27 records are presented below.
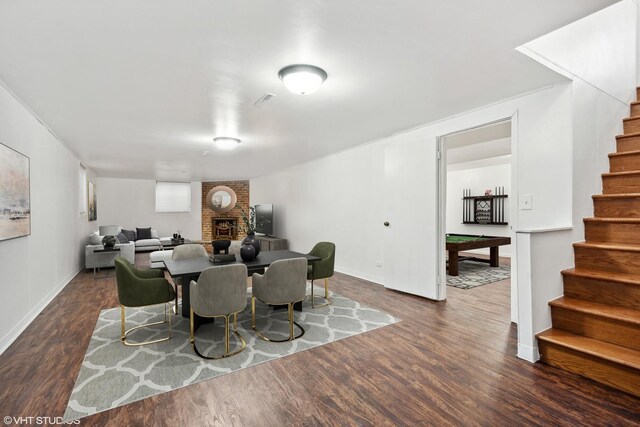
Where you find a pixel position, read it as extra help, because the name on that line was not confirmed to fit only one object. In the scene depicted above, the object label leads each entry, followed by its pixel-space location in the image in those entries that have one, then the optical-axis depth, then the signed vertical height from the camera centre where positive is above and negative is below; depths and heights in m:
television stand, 8.02 -0.82
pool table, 5.74 -0.66
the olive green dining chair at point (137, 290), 2.88 -0.73
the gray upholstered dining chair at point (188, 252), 4.07 -0.51
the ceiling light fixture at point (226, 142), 4.98 +1.15
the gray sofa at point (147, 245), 9.12 -0.93
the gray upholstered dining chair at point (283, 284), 2.96 -0.69
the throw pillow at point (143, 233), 9.66 -0.61
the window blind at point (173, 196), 10.69 +0.59
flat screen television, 8.82 -0.19
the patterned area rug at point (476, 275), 5.21 -1.21
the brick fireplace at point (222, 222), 11.15 -0.33
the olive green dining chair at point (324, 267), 4.06 -0.72
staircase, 2.20 -0.71
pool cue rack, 8.34 +0.09
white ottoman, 6.64 -0.93
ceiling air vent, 3.21 +1.21
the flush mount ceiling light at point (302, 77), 2.54 +1.12
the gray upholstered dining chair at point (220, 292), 2.57 -0.67
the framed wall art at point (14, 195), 2.75 +0.19
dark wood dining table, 2.97 -0.56
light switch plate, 3.18 +0.09
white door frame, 3.32 +0.14
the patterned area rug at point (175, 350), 2.16 -1.23
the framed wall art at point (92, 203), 7.84 +0.29
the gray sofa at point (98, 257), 6.18 -0.88
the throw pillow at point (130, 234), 9.12 -0.61
